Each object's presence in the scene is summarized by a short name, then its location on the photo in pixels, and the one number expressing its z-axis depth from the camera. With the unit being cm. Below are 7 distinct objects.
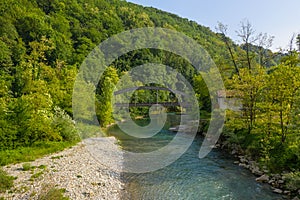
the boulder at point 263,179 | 1063
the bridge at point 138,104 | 3706
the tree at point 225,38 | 2173
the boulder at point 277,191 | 939
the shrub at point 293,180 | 880
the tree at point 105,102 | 2630
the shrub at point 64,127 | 1677
